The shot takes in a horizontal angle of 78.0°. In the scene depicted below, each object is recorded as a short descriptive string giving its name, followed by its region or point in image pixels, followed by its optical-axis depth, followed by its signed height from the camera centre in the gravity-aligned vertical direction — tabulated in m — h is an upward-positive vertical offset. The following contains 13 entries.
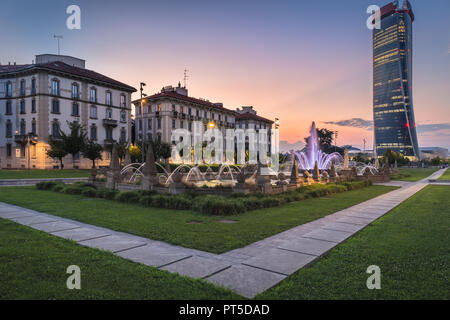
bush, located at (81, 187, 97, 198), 15.54 -1.59
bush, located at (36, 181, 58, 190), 19.00 -1.39
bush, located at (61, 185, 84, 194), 16.53 -1.52
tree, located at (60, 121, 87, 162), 39.68 +3.29
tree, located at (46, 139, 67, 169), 39.84 +2.12
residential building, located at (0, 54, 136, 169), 44.84 +9.68
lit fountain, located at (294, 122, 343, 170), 36.81 +0.83
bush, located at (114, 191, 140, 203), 13.45 -1.61
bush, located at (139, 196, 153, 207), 12.61 -1.71
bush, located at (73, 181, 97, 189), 17.54 -1.31
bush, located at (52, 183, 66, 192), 17.74 -1.46
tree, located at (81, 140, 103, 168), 41.75 +2.13
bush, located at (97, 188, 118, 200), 14.65 -1.59
